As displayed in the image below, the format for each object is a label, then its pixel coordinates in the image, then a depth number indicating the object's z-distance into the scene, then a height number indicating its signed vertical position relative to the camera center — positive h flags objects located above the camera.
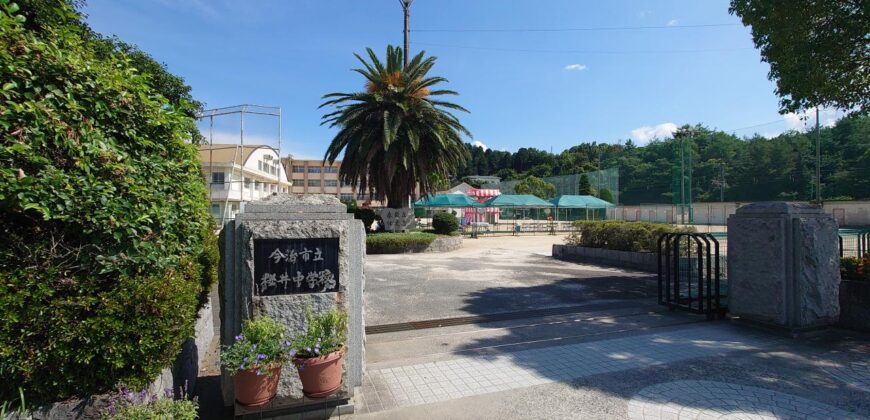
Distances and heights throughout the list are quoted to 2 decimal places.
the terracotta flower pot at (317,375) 3.18 -1.19
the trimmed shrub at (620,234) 12.35 -0.66
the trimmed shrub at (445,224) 21.57 -0.50
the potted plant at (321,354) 3.18 -1.05
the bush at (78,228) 2.35 -0.07
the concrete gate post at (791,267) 5.52 -0.72
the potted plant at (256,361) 3.02 -1.03
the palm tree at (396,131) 19.53 +3.87
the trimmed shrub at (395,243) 17.00 -1.14
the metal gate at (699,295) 6.35 -1.37
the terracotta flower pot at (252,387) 3.05 -1.23
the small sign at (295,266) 3.39 -0.41
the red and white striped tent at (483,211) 42.12 +0.28
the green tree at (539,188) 61.09 +3.62
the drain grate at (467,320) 6.21 -1.62
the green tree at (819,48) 6.78 +2.68
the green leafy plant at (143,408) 2.46 -1.14
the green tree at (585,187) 53.78 +3.36
